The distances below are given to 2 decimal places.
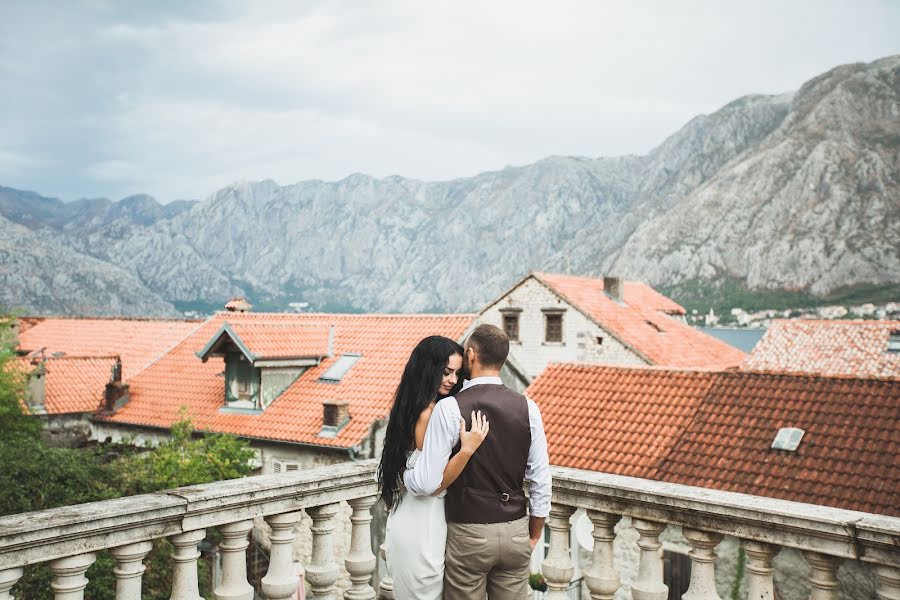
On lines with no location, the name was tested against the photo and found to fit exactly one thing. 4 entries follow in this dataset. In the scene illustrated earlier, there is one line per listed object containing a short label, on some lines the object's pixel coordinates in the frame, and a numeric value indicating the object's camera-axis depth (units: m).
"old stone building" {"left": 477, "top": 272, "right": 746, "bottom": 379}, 29.14
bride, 3.26
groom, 3.27
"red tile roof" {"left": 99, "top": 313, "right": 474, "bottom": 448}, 19.66
